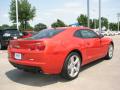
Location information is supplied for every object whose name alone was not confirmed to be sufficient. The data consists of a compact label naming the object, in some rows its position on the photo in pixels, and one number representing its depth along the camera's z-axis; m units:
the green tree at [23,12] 16.99
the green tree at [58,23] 41.61
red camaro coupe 3.15
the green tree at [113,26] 61.60
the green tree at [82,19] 38.43
